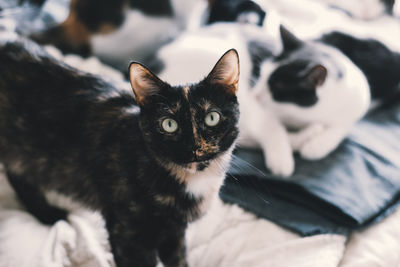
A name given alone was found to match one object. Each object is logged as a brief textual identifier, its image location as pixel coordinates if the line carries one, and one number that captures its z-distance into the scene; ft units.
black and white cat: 4.12
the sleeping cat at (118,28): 4.80
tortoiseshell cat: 2.43
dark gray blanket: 3.37
